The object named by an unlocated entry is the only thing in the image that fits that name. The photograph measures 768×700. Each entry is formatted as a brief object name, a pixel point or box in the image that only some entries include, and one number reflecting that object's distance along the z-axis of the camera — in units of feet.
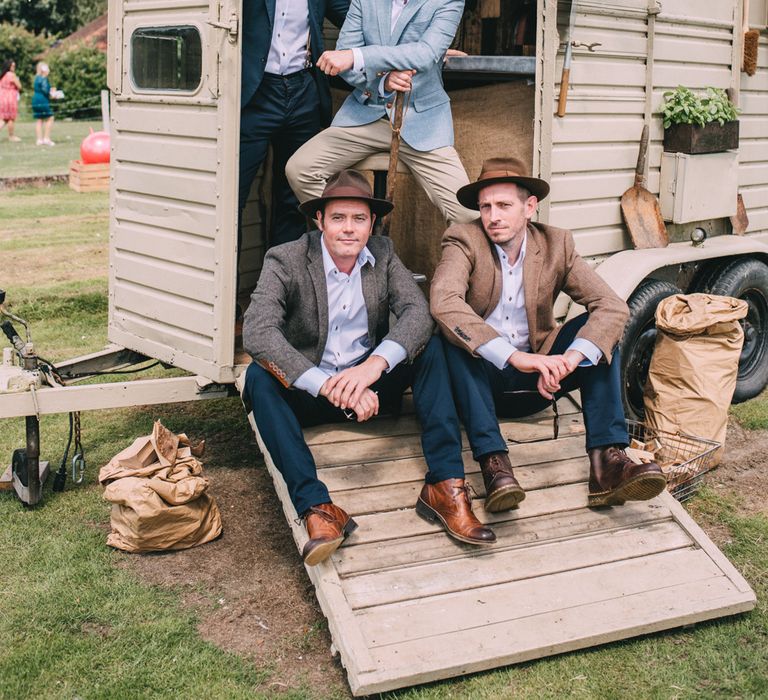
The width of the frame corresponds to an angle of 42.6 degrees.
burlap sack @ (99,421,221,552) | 15.42
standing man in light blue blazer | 17.03
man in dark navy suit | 17.42
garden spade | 19.90
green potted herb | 20.02
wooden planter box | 20.02
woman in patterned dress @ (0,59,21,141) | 75.31
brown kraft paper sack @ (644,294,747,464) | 18.92
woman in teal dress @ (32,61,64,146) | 75.56
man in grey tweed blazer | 13.97
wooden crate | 53.78
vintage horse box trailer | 16.83
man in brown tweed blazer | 14.52
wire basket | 17.58
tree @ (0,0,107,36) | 142.72
